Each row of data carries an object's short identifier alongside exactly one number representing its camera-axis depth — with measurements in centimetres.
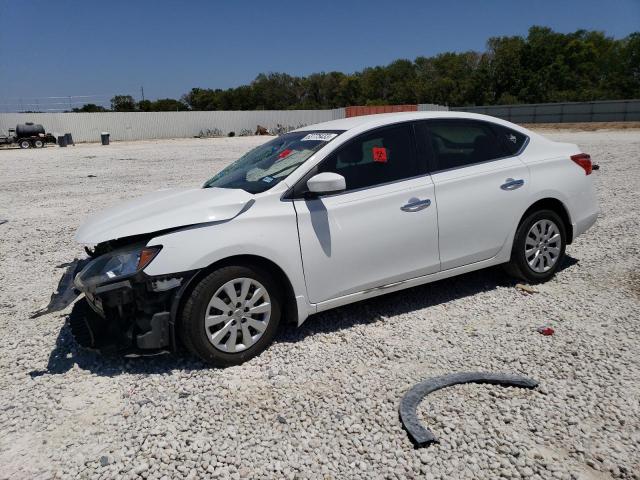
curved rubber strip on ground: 292
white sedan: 349
